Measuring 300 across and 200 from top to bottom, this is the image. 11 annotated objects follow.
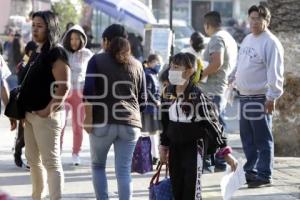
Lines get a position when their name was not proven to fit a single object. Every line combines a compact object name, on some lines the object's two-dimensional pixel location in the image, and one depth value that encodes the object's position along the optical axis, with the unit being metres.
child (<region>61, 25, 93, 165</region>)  13.60
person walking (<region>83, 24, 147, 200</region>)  9.73
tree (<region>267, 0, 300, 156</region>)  14.88
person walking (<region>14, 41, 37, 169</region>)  13.65
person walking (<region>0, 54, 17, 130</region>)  11.46
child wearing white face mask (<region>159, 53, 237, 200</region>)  8.84
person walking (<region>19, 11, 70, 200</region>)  9.47
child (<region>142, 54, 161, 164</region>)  14.00
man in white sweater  11.54
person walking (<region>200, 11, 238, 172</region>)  12.95
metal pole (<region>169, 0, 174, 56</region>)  24.66
